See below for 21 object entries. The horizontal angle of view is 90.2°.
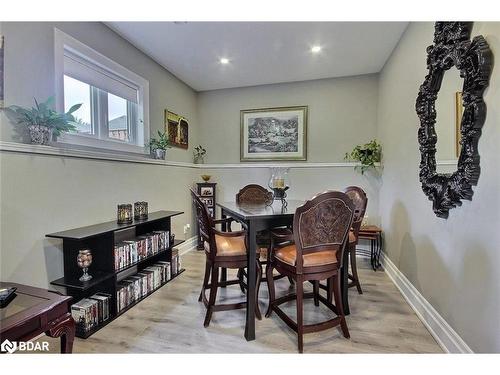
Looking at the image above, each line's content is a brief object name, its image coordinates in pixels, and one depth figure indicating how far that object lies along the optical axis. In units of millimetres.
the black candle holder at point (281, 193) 2404
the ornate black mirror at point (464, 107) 1342
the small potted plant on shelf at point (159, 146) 3096
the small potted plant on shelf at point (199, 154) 4289
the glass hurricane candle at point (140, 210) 2631
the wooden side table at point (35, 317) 1032
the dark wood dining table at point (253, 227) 1721
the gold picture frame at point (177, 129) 3504
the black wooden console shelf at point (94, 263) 1860
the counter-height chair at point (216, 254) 1890
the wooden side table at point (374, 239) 3173
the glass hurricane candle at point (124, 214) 2353
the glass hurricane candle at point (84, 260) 1876
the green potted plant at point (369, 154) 3480
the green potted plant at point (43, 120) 1696
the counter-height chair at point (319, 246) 1580
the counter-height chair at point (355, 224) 2303
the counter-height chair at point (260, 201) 2393
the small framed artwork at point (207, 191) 4020
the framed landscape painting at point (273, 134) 3963
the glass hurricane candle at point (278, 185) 2410
